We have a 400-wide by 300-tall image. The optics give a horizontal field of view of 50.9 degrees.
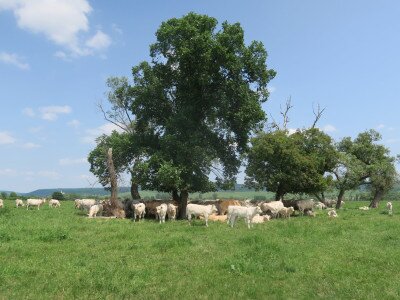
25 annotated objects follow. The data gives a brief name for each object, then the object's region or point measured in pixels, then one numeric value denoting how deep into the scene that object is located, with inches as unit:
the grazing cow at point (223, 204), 1499.8
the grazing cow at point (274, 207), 1362.0
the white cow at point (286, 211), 1355.8
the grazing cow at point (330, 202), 2600.4
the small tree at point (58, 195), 3472.7
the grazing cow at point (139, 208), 1259.2
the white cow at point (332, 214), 1330.3
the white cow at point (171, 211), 1263.5
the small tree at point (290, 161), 1546.5
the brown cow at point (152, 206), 1422.2
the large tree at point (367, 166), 1940.2
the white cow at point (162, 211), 1182.3
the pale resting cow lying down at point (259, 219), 1142.6
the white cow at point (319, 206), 2054.1
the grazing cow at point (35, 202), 1926.7
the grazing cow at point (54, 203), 2141.0
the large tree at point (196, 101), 1322.6
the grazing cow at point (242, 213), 1023.6
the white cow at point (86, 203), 1692.9
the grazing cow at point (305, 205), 1583.4
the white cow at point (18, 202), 1962.4
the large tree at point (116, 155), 1480.6
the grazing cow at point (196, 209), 1116.5
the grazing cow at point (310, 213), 1457.3
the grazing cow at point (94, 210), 1320.7
